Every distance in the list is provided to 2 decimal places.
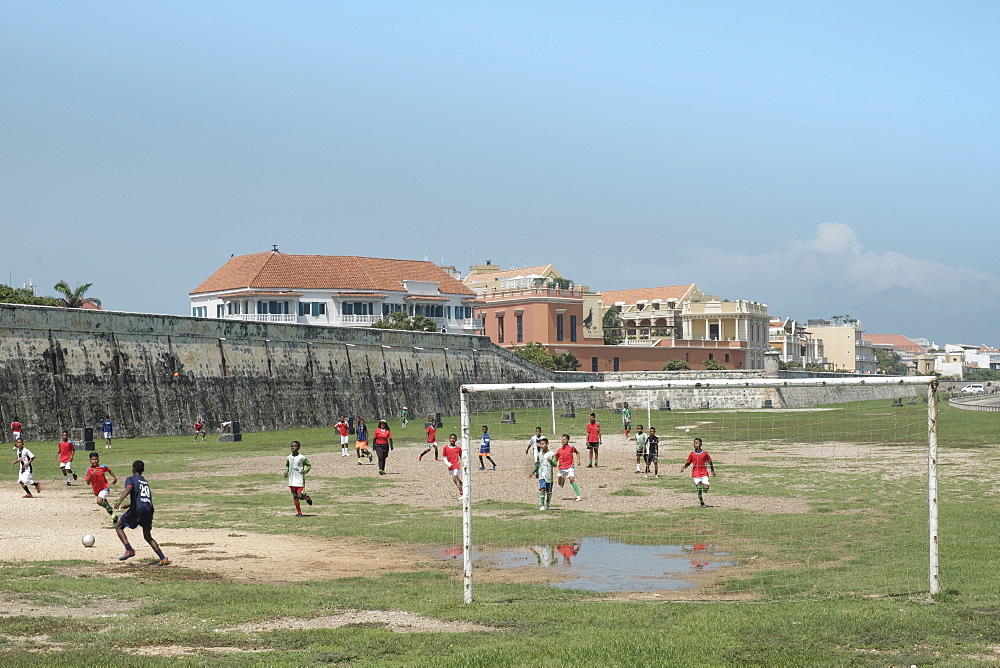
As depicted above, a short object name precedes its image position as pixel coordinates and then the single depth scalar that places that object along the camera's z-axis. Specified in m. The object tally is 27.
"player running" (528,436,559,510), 22.33
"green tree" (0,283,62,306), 71.50
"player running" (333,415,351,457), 37.44
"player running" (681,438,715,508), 22.14
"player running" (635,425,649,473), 30.12
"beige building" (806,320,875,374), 194.62
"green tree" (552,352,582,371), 95.44
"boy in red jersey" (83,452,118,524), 21.03
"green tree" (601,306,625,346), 136.38
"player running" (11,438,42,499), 24.72
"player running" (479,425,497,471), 30.17
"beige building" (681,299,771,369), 126.25
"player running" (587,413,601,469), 31.30
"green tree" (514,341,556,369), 92.69
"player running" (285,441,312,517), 21.77
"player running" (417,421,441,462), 34.91
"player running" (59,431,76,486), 27.69
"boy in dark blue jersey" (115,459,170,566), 15.62
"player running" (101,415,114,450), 41.63
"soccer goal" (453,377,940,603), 14.06
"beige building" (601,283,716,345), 137.00
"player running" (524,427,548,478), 22.75
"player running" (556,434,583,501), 23.25
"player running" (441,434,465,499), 24.89
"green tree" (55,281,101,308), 75.81
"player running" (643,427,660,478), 29.16
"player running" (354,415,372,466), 35.50
